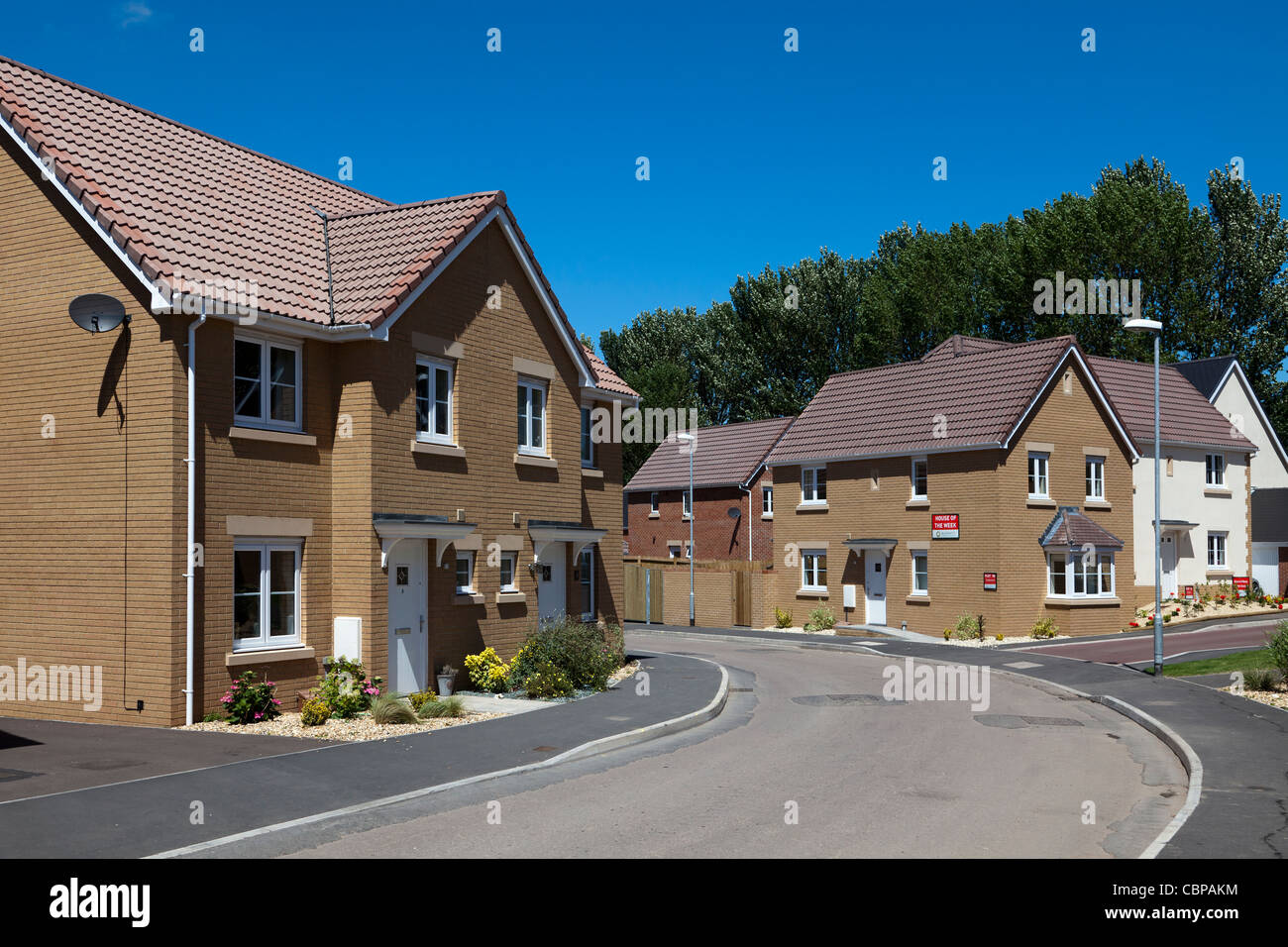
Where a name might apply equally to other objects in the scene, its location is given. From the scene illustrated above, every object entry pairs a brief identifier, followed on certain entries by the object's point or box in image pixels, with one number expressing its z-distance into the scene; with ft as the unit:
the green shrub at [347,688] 58.03
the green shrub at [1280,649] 68.44
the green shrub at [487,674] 68.69
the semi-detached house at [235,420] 55.31
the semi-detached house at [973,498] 117.29
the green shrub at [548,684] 66.28
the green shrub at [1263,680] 68.23
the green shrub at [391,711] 56.08
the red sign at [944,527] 119.75
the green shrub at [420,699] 60.63
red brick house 160.45
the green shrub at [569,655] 69.05
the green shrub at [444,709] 58.75
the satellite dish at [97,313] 54.85
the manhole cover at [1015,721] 60.86
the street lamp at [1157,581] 73.69
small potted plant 66.69
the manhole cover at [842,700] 68.85
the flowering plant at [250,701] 55.16
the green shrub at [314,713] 55.62
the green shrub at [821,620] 129.70
